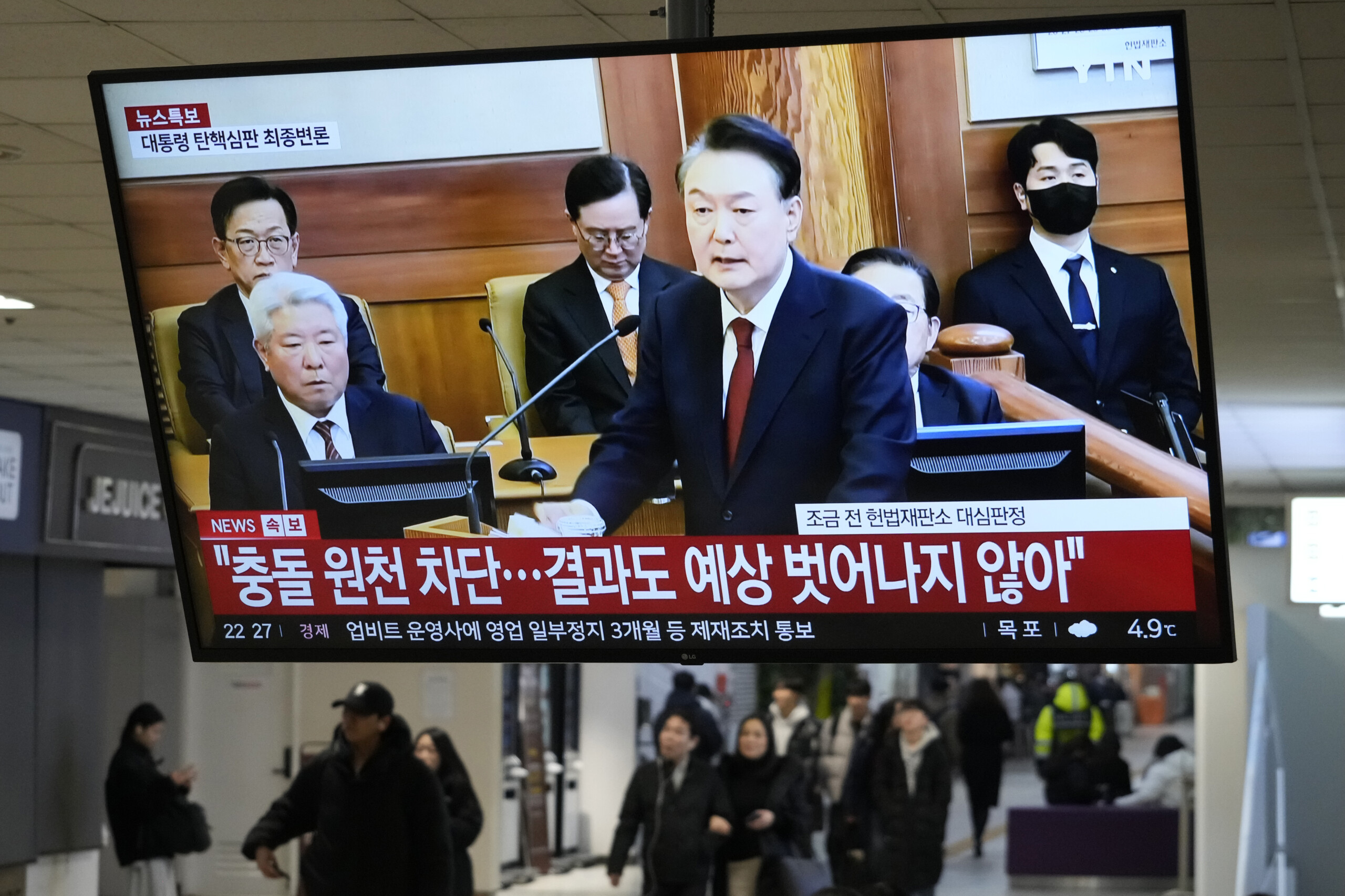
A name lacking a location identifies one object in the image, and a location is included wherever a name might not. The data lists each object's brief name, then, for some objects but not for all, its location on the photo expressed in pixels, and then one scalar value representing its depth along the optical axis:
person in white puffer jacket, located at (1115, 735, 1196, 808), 23.84
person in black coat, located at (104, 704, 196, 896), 18.39
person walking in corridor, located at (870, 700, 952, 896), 16.86
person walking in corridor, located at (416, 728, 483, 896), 14.09
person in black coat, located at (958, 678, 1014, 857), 24.25
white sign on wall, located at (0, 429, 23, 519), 18.09
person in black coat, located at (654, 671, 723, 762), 15.80
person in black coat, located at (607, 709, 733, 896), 15.38
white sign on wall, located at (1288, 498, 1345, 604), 14.65
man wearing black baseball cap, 11.16
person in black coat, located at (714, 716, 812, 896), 15.90
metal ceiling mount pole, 5.59
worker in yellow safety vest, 25.45
